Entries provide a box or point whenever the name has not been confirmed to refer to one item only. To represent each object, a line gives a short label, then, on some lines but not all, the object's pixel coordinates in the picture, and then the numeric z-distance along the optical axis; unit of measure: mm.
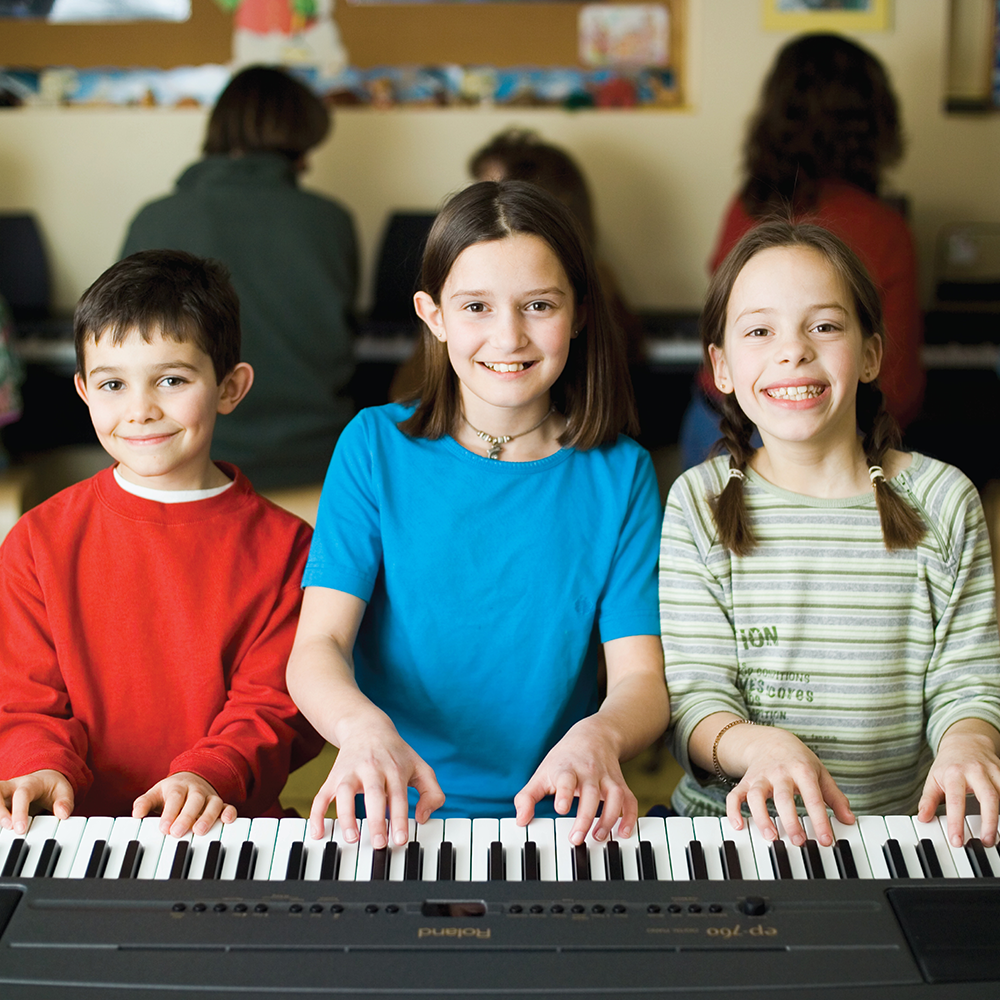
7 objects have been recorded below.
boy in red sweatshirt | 1309
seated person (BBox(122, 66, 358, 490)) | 2656
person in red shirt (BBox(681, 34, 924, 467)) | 2625
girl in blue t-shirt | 1337
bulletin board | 3674
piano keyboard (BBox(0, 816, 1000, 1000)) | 865
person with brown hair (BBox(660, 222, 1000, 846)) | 1310
